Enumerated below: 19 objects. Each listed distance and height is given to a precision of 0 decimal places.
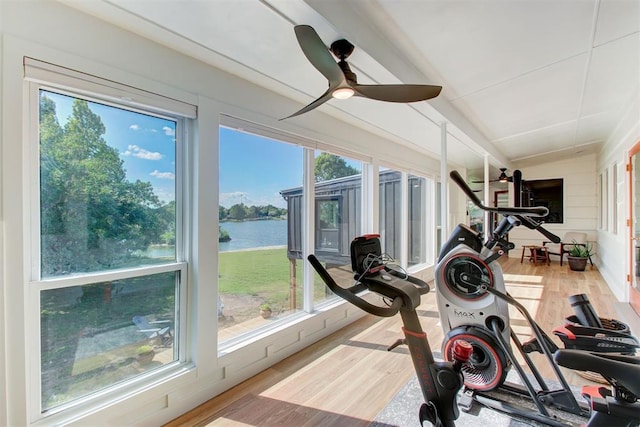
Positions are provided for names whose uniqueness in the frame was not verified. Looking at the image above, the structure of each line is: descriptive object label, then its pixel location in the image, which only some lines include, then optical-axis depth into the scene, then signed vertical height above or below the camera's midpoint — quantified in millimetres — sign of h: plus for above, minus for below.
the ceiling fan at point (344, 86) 1446 +715
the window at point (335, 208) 3471 +71
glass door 3889 -174
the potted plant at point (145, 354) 1986 -923
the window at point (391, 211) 4621 +40
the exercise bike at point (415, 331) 1445 -619
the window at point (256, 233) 2510 -175
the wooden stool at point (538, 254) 7480 -1049
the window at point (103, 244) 1619 -173
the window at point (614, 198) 5055 +242
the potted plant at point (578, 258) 6527 -995
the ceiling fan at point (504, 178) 6664 +788
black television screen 8078 +471
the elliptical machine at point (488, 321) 1863 -769
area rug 1903 -1340
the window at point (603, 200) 6129 +252
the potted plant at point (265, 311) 2859 -926
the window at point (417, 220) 5543 -123
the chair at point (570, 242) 7191 -719
